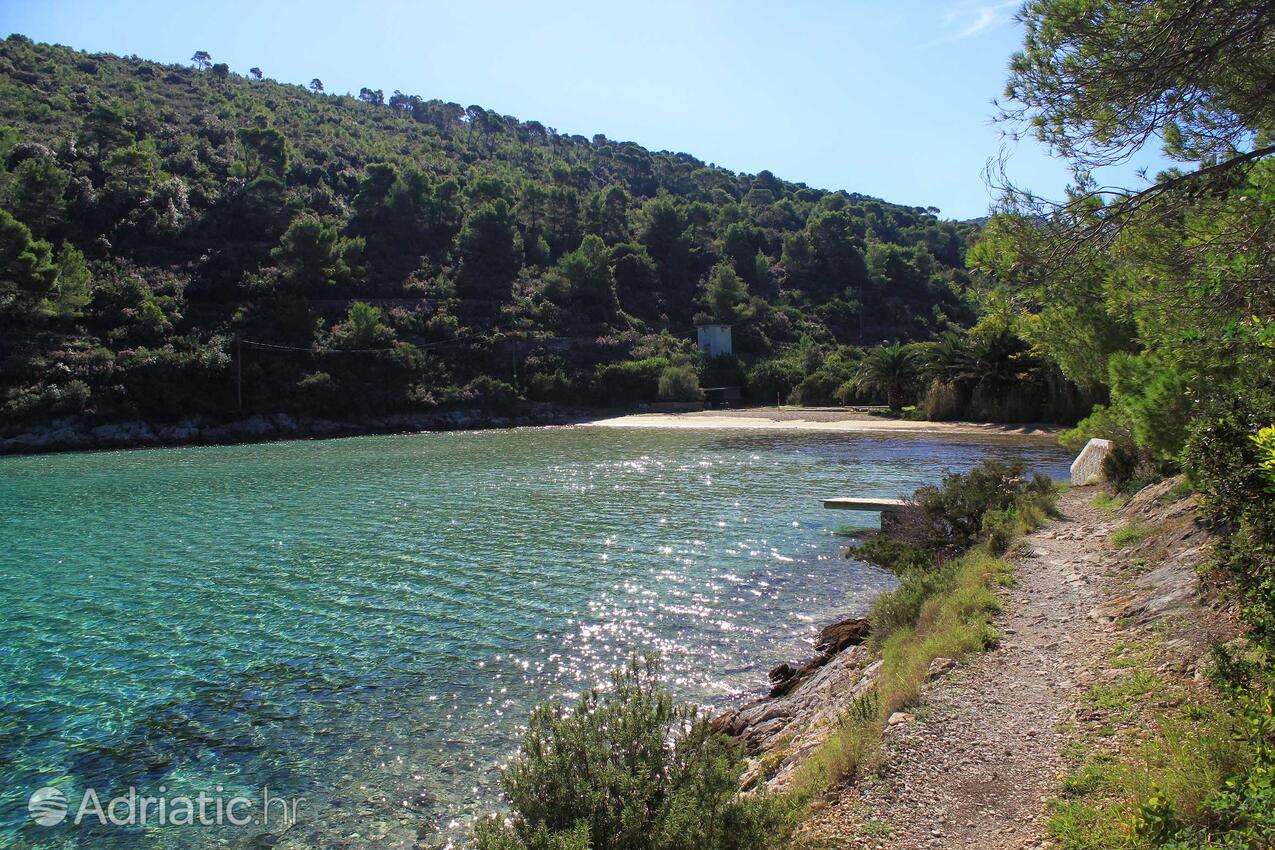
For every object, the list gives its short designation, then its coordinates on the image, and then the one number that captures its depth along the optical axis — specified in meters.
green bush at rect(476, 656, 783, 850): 3.64
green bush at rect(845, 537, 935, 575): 12.23
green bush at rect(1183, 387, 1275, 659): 4.34
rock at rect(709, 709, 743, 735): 7.19
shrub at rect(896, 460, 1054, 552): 13.11
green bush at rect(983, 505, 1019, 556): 10.89
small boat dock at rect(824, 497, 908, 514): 17.30
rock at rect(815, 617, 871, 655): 9.11
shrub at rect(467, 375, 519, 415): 56.69
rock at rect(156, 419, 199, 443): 44.31
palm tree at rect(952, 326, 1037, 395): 38.41
